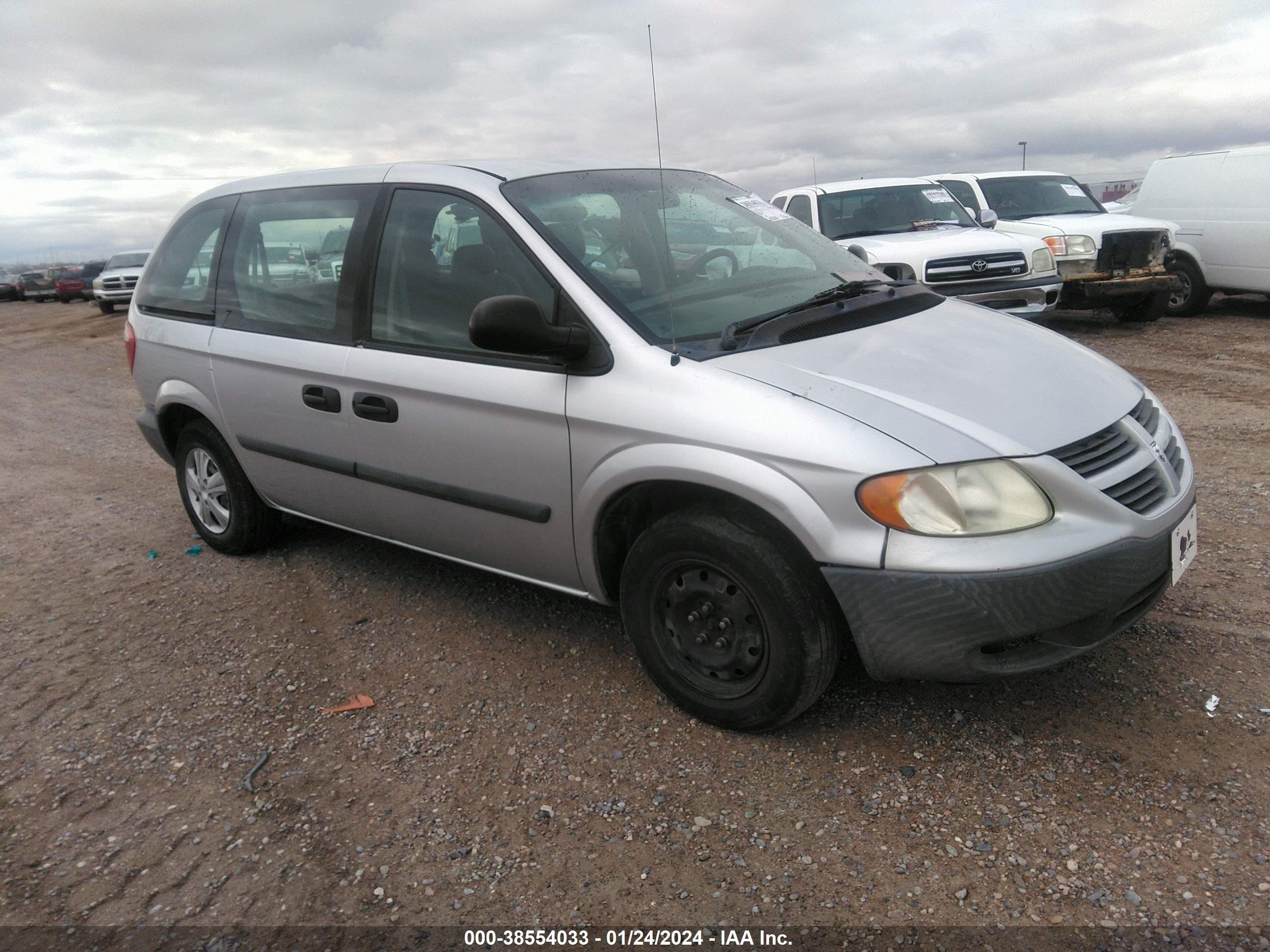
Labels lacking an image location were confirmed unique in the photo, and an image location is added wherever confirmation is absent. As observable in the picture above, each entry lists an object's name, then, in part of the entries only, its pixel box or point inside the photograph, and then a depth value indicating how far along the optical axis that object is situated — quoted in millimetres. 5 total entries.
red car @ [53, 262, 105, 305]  31172
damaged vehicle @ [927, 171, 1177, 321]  10305
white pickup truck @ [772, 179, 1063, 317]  9164
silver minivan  2520
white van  10453
